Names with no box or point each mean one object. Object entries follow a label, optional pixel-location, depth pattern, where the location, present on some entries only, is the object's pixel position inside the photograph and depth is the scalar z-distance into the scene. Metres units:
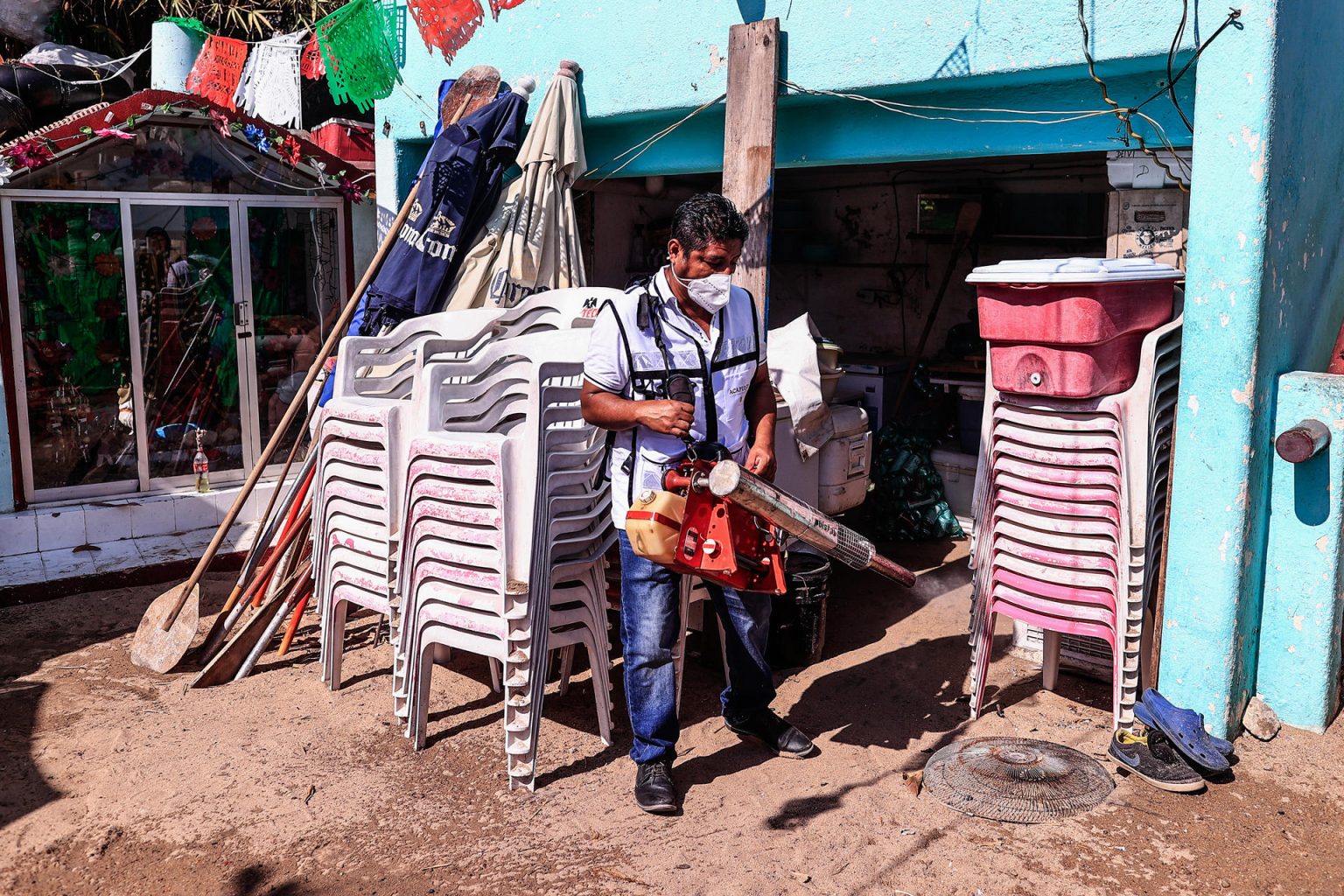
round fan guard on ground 3.70
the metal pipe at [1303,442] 3.90
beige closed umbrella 6.21
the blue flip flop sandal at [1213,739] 3.98
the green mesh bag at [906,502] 7.22
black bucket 5.04
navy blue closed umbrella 6.38
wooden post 5.23
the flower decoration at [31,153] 6.61
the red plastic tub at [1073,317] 3.91
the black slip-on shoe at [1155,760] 3.80
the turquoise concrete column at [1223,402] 3.79
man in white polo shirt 3.61
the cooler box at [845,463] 5.91
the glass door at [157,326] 7.11
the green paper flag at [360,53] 7.54
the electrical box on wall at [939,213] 9.09
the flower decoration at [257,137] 7.43
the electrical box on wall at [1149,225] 4.75
